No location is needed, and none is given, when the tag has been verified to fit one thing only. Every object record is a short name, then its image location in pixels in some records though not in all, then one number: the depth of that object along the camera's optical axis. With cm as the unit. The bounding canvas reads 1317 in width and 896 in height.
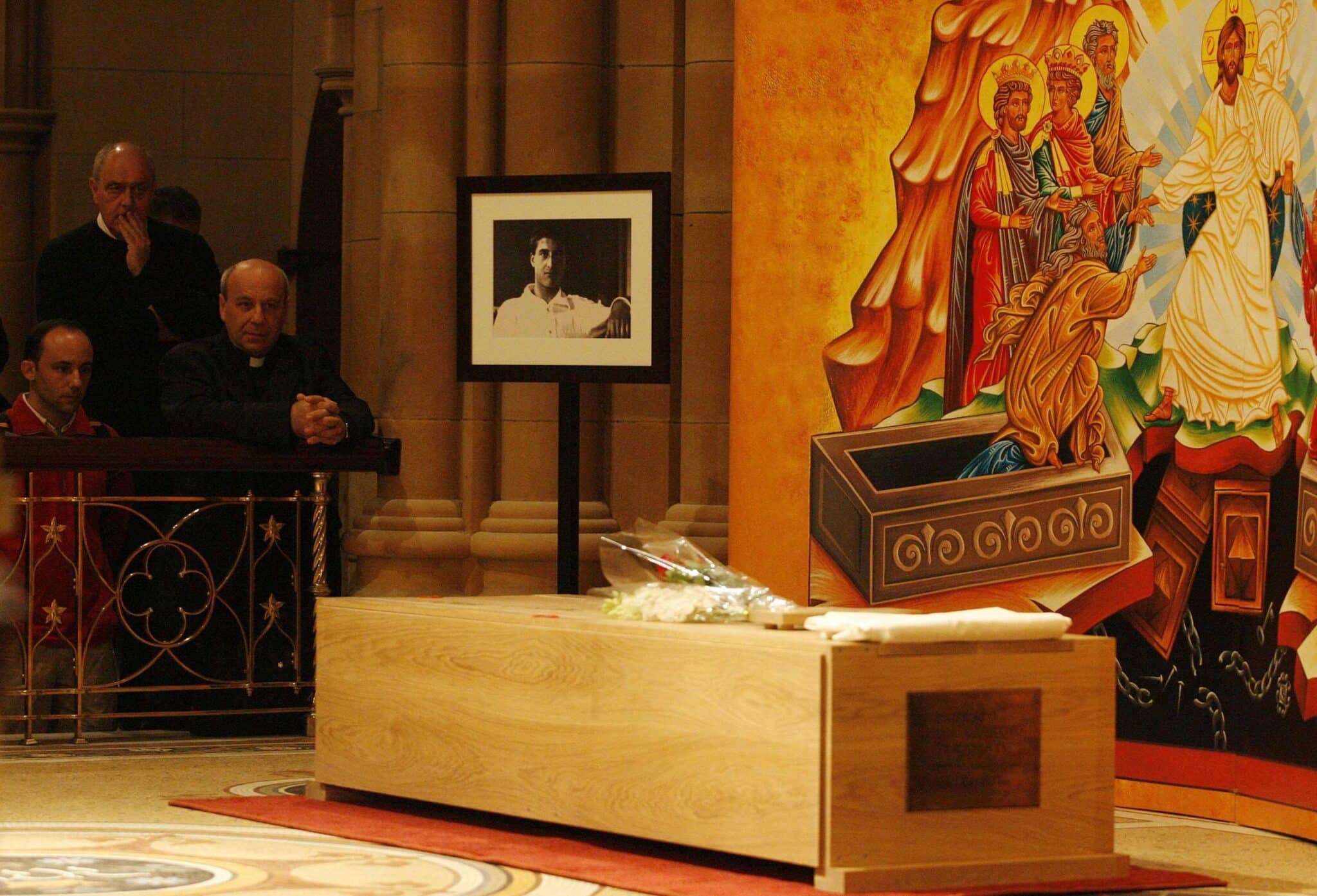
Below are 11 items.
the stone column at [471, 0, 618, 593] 1557
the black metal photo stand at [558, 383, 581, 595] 1306
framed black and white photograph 1280
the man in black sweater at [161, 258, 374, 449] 1410
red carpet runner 945
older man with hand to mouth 1567
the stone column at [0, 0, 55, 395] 2065
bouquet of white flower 1027
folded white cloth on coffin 934
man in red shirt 1437
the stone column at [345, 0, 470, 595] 1589
